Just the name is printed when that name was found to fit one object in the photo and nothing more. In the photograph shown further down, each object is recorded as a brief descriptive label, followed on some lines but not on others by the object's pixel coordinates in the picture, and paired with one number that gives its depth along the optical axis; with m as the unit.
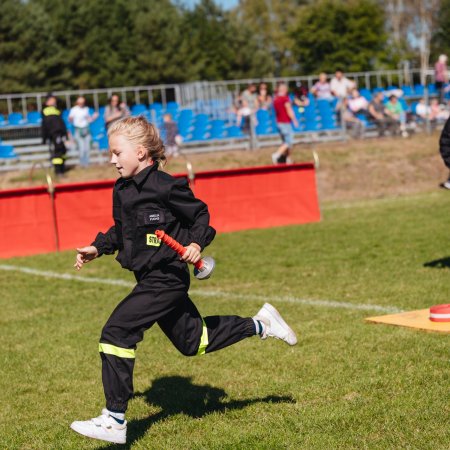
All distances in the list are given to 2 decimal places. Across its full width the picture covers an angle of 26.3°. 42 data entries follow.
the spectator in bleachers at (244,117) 24.97
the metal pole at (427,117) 27.76
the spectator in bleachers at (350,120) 26.59
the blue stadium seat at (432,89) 29.94
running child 4.89
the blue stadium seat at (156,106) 26.72
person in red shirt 21.50
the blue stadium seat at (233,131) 25.50
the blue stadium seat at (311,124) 26.34
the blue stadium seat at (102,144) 23.67
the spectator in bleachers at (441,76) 28.62
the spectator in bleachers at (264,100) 25.44
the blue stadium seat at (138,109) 26.64
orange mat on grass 7.29
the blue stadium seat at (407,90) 31.44
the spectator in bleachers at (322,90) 27.44
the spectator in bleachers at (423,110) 27.95
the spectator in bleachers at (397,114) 27.11
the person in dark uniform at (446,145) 9.90
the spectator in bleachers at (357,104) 26.45
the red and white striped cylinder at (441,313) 7.41
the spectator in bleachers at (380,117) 26.76
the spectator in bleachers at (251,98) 25.23
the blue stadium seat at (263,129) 25.32
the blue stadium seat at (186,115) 25.23
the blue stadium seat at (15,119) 24.75
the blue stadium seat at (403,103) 27.60
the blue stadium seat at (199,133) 25.28
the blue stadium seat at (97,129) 24.16
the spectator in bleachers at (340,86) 27.09
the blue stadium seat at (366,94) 29.03
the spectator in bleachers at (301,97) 25.91
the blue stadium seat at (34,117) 25.12
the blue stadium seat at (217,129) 25.50
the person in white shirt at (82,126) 22.50
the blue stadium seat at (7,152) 23.27
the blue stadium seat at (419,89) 30.84
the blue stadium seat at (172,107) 26.14
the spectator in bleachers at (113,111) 22.12
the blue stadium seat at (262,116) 25.11
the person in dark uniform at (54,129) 21.09
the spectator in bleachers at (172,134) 22.88
